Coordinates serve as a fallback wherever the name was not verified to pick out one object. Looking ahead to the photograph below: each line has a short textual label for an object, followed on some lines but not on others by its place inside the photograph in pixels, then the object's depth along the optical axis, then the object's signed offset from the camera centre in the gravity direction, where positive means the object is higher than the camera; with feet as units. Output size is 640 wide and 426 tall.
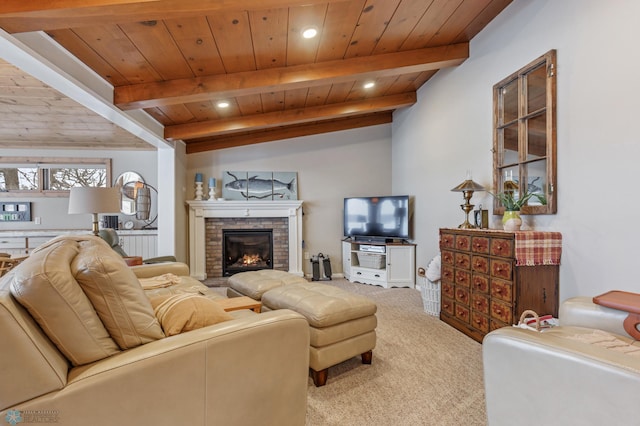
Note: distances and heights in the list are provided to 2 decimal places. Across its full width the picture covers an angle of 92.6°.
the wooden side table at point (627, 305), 4.71 -1.50
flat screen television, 15.40 -0.31
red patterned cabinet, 7.55 -1.91
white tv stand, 15.15 -2.69
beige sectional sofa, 2.86 -1.58
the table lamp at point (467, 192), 10.08 +0.67
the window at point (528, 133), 7.85 +2.27
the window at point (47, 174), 16.05 +2.08
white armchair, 2.82 -1.76
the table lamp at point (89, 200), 9.75 +0.42
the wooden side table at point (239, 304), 6.69 -2.09
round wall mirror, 16.71 +1.21
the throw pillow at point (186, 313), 4.13 -1.42
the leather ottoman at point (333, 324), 6.28 -2.42
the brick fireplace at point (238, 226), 16.49 -0.77
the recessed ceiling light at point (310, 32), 8.13 +4.87
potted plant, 8.16 +0.12
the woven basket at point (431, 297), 10.98 -3.10
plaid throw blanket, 7.45 -0.90
